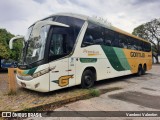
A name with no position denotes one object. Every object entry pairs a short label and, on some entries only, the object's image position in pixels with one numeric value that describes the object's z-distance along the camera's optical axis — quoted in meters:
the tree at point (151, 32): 27.58
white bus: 4.25
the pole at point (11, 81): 4.70
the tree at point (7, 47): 11.55
